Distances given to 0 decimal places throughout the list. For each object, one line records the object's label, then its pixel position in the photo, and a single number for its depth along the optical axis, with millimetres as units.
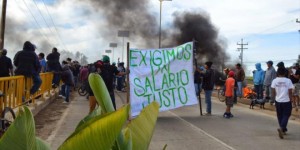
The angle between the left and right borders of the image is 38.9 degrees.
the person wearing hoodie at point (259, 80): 15906
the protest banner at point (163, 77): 10820
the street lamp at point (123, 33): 36469
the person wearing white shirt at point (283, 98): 8656
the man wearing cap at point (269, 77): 14612
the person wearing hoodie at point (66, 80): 15668
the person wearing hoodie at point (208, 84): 12090
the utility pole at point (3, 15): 21972
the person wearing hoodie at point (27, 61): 10453
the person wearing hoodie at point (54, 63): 15625
